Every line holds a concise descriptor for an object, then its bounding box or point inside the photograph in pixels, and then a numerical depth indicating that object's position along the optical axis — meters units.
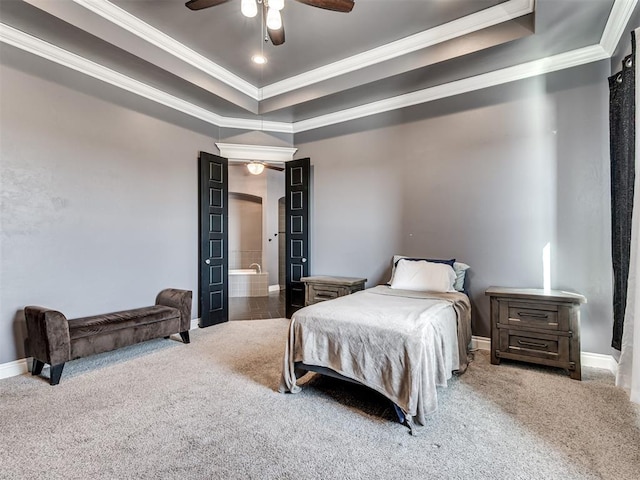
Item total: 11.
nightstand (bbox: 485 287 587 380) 2.75
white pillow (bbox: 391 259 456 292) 3.41
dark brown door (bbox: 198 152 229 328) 4.60
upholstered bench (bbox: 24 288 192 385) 2.71
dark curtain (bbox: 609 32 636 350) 2.42
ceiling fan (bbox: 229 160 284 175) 6.14
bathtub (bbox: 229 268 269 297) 7.39
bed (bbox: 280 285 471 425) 2.03
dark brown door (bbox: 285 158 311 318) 4.98
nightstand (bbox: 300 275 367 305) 4.23
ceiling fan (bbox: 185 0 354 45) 2.22
